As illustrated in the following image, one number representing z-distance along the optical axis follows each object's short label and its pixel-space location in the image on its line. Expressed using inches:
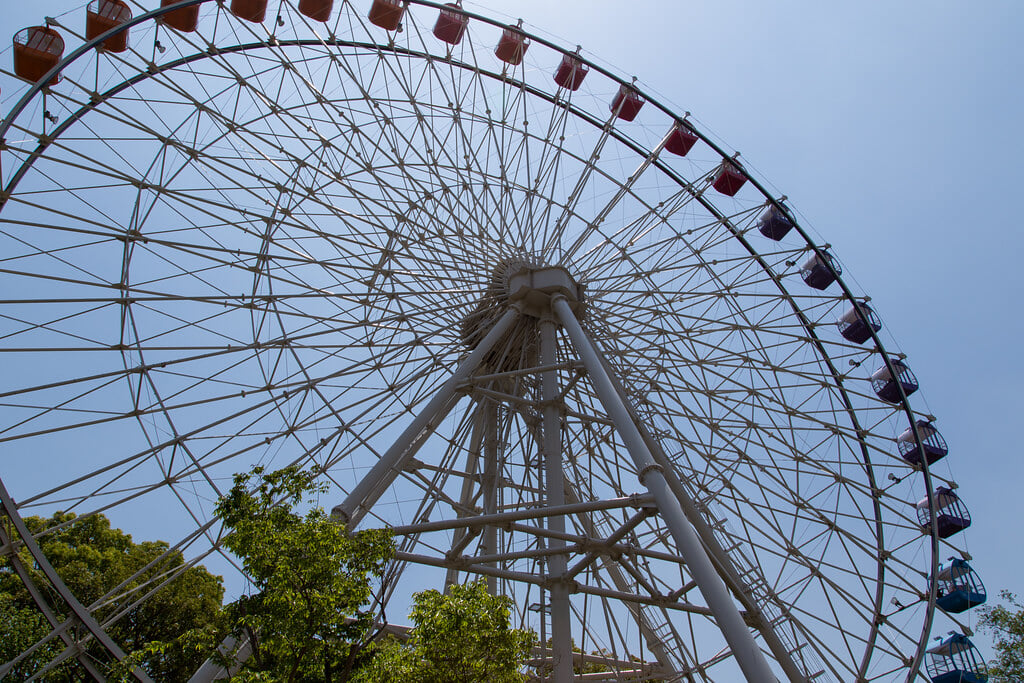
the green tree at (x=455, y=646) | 442.0
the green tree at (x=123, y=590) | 976.3
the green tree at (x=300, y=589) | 390.9
